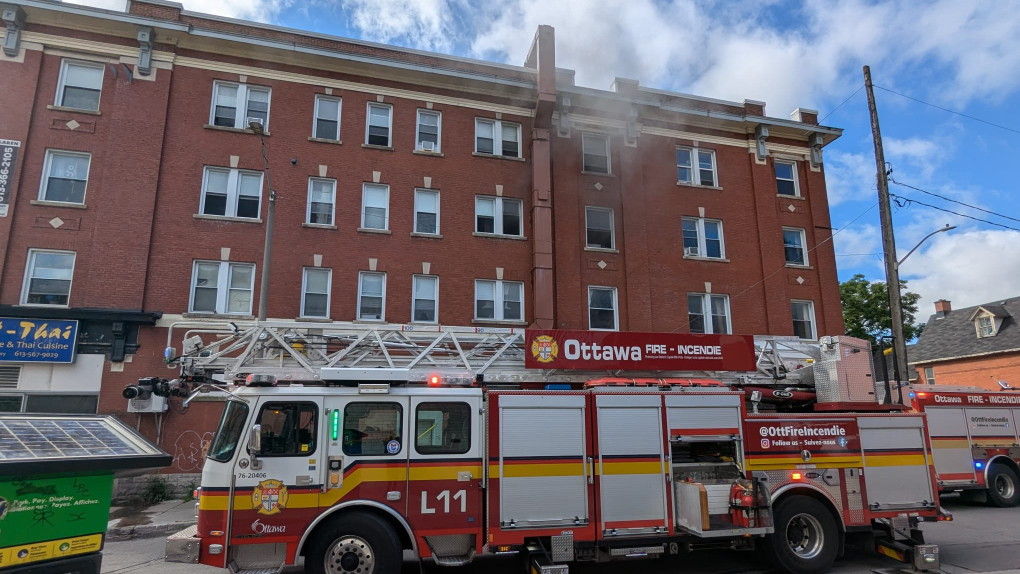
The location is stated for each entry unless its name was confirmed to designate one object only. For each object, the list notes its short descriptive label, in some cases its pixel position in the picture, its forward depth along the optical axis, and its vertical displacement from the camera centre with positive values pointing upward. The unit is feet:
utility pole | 44.37 +13.04
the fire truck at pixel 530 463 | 21.86 -1.63
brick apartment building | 48.80 +21.36
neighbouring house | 100.22 +13.10
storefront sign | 45.62 +6.29
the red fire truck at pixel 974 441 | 41.88 -1.36
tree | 117.70 +22.27
